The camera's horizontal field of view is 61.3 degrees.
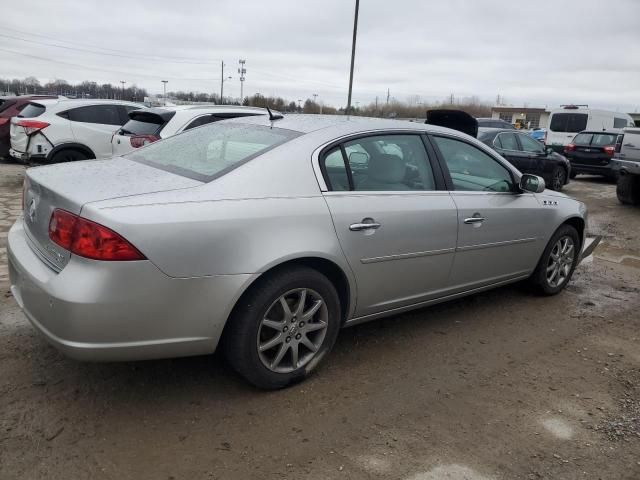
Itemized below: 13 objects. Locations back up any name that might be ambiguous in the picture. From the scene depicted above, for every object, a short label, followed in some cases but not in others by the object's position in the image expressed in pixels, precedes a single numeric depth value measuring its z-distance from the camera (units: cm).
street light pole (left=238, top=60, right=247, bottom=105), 6128
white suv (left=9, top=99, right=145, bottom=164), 902
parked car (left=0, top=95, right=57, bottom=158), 1134
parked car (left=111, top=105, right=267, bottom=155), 683
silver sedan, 248
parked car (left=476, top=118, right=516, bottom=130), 2011
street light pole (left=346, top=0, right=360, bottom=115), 2020
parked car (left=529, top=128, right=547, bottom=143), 2920
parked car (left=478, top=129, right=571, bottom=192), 1119
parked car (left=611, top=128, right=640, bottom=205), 1006
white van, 1758
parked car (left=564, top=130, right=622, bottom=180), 1439
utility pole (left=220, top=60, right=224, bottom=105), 5920
